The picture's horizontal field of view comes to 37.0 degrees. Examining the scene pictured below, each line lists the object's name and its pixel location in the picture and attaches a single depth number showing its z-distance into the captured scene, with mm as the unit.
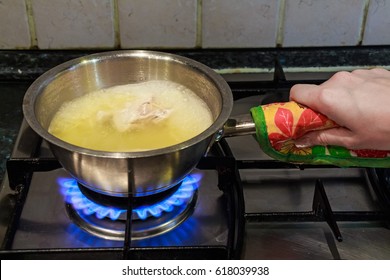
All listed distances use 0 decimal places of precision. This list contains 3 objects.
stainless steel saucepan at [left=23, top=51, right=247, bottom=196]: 598
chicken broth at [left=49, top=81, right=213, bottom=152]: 701
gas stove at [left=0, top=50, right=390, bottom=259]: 665
